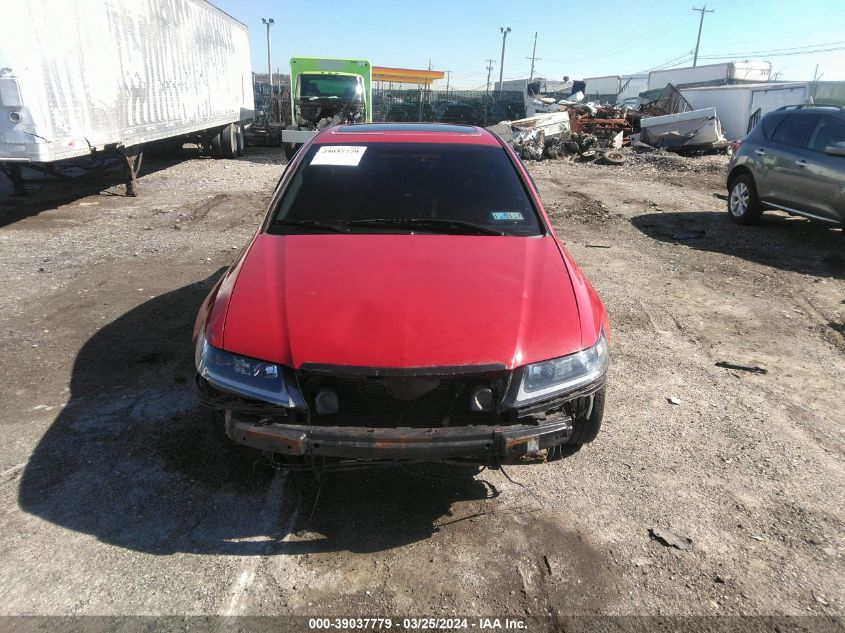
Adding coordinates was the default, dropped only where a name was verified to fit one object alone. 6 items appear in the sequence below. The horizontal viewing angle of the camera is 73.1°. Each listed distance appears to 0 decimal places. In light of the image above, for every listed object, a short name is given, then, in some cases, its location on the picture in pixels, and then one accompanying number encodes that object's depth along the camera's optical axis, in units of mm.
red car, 2385
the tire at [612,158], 18031
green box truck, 16672
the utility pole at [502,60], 51362
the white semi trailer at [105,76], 7570
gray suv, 7574
